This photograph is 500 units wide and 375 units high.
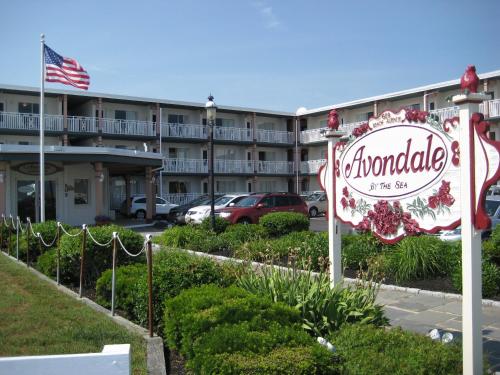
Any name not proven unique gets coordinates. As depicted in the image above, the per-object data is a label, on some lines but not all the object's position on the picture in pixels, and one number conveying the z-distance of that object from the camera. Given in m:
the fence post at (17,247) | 12.65
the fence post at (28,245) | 11.65
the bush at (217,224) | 17.23
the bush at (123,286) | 6.87
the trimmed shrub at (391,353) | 3.76
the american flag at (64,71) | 18.44
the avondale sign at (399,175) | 4.61
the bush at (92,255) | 9.45
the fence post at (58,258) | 9.31
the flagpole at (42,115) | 18.14
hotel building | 24.55
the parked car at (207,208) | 21.55
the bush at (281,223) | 16.28
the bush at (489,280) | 7.99
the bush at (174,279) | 6.21
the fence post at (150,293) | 5.75
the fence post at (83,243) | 8.52
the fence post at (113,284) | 6.87
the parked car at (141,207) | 31.70
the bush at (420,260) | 9.34
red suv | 19.98
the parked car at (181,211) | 24.44
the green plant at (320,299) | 5.17
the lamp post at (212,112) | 16.81
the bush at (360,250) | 10.42
